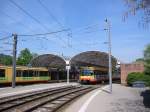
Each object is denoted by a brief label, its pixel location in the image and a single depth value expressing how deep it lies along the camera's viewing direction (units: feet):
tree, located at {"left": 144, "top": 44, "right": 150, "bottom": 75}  68.26
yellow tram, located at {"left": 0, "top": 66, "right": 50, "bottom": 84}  58.79
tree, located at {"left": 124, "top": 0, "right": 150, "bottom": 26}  16.85
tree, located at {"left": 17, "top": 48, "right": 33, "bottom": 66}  177.90
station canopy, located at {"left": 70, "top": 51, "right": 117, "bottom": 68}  100.00
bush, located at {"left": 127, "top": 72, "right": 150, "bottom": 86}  64.84
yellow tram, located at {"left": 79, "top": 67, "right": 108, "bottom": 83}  76.13
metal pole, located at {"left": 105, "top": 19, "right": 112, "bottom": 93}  45.22
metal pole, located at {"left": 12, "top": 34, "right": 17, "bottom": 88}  54.35
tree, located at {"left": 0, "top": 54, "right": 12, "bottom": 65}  177.31
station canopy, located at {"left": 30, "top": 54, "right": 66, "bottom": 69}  104.18
